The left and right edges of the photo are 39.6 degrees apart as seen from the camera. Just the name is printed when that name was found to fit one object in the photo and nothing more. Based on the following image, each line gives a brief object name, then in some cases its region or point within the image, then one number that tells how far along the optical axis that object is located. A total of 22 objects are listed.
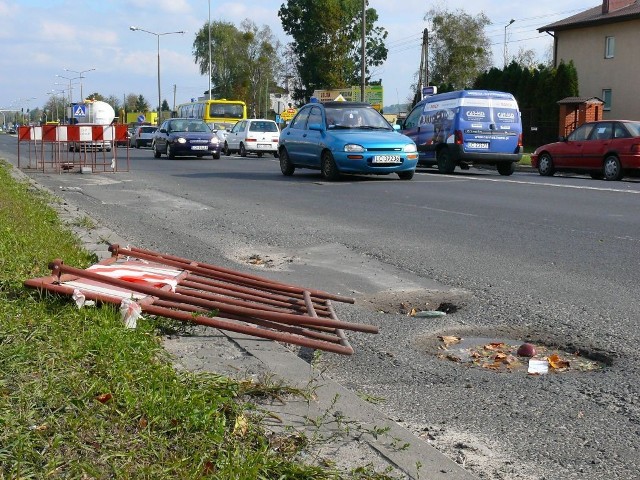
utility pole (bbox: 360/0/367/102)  42.19
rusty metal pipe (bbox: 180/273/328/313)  5.42
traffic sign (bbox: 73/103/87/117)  47.34
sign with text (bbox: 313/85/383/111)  64.76
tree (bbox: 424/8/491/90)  68.44
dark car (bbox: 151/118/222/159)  33.25
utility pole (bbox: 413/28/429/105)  60.12
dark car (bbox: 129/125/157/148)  57.66
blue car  18.61
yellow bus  49.38
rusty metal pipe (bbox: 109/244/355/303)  5.79
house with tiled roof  46.44
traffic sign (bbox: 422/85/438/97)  35.18
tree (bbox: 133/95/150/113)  145.38
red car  21.83
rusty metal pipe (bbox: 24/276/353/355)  4.36
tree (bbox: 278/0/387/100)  75.69
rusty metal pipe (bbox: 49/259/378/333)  4.55
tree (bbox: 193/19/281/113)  94.31
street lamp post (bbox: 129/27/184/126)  79.28
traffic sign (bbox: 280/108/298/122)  60.81
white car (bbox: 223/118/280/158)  38.69
